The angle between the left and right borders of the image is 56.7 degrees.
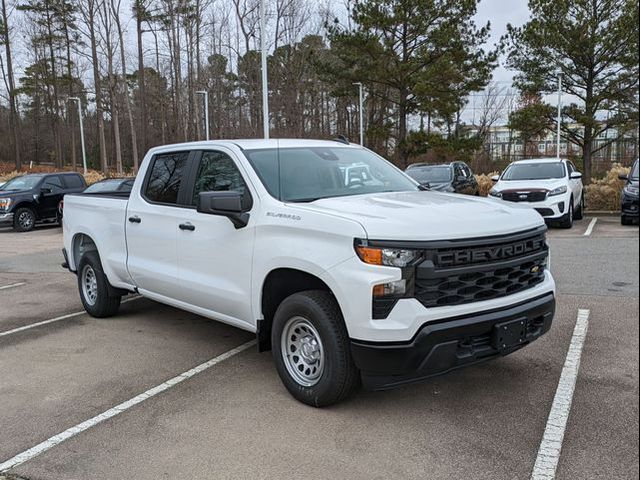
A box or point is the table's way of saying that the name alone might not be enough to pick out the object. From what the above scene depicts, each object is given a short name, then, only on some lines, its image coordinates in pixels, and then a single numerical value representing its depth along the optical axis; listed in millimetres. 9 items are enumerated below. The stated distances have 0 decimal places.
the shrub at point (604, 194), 18047
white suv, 14227
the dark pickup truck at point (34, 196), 18406
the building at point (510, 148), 22788
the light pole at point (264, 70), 20422
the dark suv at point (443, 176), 17391
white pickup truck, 3637
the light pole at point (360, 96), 31400
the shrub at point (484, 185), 22234
